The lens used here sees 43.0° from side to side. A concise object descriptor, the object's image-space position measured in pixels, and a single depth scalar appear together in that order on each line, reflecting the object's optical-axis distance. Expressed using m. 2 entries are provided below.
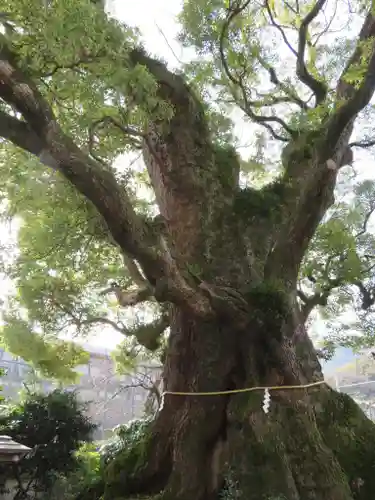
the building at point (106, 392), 14.40
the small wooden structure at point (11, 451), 4.82
